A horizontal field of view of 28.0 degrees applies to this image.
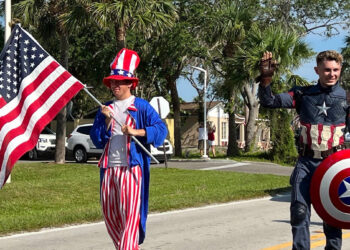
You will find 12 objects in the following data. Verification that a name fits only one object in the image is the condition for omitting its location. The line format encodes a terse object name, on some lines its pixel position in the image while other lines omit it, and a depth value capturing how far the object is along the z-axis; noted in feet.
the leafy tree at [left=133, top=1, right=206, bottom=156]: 103.24
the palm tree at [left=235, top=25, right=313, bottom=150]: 91.09
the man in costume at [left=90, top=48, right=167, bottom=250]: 18.57
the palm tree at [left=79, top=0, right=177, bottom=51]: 74.38
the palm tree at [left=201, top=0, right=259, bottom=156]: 98.22
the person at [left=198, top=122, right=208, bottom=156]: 104.12
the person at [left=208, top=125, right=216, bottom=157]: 109.60
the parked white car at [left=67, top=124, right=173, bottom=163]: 92.02
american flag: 21.07
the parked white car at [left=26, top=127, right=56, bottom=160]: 103.19
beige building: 187.21
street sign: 70.33
